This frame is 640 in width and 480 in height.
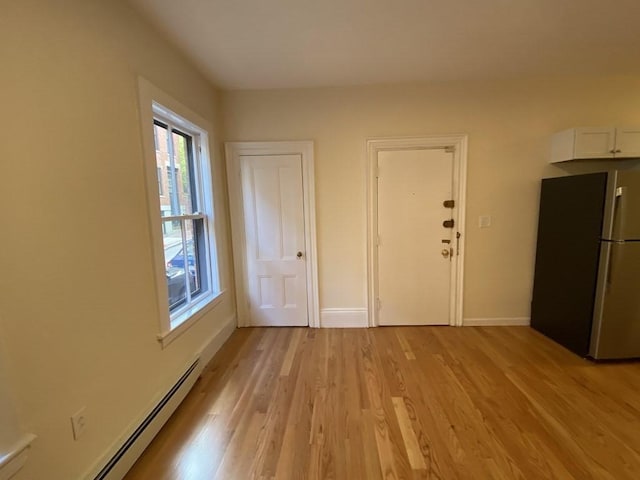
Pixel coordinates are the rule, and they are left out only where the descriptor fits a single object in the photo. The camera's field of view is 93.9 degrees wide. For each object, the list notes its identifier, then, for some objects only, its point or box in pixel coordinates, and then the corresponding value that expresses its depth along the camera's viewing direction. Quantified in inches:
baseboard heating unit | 57.5
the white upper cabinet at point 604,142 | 106.9
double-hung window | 76.9
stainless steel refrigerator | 90.3
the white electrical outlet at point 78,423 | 50.5
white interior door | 123.0
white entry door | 120.7
